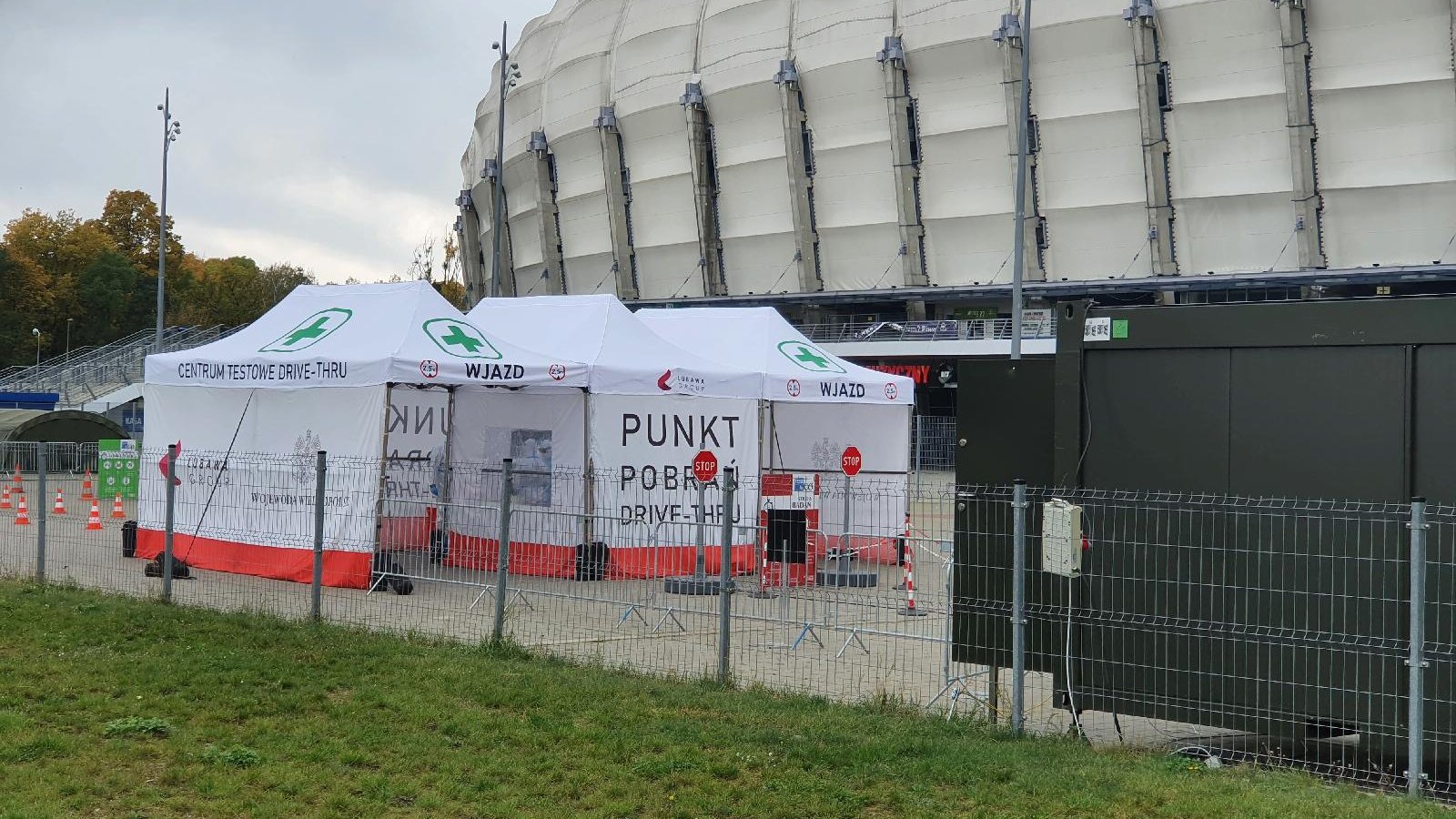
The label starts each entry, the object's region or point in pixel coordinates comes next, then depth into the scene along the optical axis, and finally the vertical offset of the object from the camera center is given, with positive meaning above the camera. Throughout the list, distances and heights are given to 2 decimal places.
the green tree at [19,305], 75.69 +7.29
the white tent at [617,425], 17.20 +0.25
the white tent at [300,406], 15.20 +0.41
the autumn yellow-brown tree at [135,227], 85.38 +13.22
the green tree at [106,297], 78.31 +7.96
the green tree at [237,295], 81.75 +8.75
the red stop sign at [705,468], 16.95 -0.28
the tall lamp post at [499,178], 44.94 +8.58
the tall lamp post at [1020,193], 29.69 +5.68
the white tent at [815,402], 19.39 +0.67
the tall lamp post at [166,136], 49.03 +10.84
